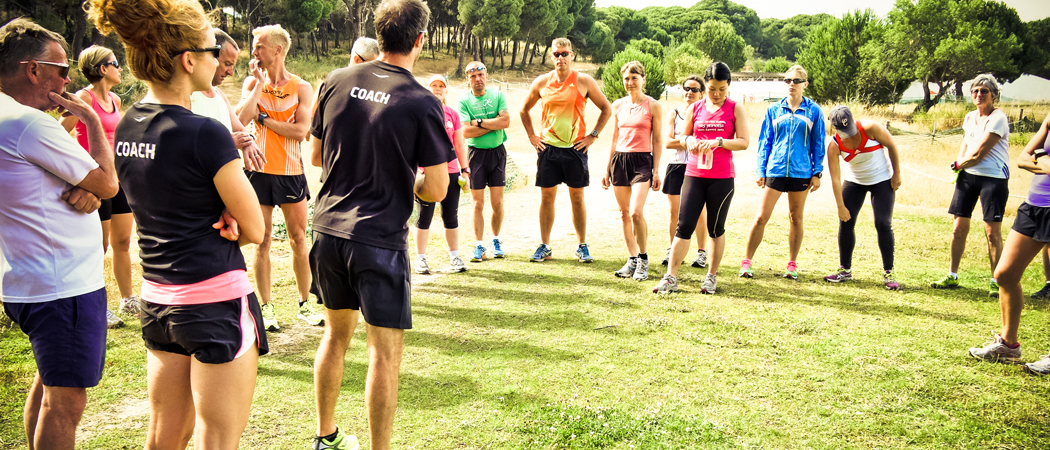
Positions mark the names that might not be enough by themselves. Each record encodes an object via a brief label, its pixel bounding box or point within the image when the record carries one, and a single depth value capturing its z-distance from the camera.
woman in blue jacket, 5.98
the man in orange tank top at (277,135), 4.48
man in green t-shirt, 6.70
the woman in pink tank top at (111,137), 4.54
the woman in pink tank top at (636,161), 6.39
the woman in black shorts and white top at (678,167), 6.46
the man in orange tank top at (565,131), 6.74
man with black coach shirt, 2.56
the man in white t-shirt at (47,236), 2.23
